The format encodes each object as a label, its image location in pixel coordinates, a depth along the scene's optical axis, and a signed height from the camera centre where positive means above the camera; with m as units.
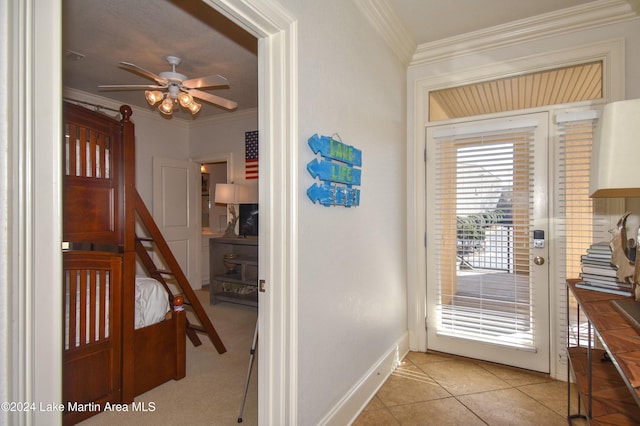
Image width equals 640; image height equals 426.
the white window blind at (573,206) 2.51 +0.06
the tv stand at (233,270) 4.64 -0.81
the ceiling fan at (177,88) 2.97 +1.17
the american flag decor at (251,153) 5.11 +0.93
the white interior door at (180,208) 5.13 +0.10
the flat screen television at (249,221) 4.95 -0.10
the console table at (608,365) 0.98 -0.79
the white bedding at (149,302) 2.53 -0.68
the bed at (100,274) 2.00 -0.37
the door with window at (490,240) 2.69 -0.22
